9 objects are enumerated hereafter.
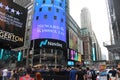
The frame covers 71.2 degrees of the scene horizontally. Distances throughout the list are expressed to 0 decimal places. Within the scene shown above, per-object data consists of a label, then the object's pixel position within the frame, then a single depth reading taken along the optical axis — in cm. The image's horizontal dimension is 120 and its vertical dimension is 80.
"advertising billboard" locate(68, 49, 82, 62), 2824
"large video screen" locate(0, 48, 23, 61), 1734
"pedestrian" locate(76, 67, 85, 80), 619
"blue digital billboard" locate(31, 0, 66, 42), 2433
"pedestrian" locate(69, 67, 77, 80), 657
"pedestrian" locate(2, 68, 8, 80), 889
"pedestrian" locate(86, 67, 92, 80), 844
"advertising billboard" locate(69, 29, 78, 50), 3156
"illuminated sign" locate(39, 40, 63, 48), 2402
